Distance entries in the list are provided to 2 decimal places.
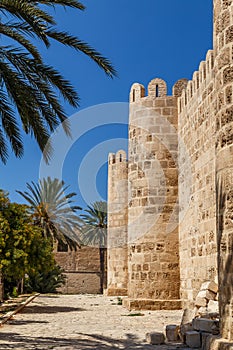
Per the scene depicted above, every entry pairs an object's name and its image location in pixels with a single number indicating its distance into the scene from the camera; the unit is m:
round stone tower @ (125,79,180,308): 12.15
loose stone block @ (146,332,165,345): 6.76
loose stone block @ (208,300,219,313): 7.41
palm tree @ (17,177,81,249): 25.75
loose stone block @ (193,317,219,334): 5.88
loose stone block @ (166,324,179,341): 7.00
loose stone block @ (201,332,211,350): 5.80
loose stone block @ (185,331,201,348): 6.21
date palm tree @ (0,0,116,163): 6.89
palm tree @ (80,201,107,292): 30.44
